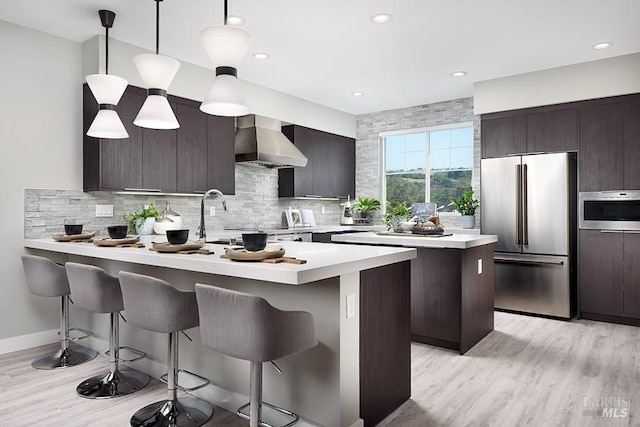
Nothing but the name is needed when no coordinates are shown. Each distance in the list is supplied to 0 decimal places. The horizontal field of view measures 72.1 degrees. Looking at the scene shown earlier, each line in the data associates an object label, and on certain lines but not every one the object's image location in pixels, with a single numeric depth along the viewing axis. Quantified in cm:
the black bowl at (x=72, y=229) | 343
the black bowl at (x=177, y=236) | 255
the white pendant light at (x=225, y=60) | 230
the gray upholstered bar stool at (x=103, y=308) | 260
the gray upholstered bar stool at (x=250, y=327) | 177
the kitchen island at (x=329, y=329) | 209
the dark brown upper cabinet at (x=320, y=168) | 592
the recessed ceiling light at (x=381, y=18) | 342
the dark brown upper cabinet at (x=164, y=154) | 389
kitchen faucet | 297
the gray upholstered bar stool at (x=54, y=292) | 311
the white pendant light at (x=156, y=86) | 273
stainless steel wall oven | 435
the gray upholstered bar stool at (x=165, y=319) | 217
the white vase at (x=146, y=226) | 385
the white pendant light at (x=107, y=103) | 299
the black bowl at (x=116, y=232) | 309
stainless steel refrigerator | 463
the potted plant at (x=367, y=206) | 672
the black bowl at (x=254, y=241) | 210
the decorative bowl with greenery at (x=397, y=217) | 418
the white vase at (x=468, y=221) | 557
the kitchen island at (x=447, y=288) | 354
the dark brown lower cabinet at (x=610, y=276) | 437
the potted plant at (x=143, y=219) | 386
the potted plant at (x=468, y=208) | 557
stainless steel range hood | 499
